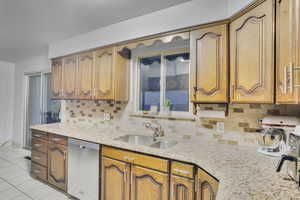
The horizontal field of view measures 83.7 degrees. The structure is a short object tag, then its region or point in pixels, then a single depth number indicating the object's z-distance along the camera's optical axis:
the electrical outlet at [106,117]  2.67
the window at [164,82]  2.17
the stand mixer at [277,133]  1.34
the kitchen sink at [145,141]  1.94
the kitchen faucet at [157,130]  2.09
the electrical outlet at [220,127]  1.81
